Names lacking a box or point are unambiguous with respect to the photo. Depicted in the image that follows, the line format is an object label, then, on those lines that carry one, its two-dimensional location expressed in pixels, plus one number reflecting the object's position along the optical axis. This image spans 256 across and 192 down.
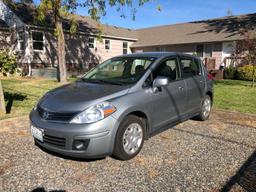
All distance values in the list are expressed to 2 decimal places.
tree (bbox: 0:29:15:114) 5.63
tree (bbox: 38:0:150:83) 10.79
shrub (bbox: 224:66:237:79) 14.75
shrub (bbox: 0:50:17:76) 5.66
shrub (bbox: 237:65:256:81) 13.84
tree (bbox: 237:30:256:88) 10.81
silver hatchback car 3.00
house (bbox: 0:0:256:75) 15.92
